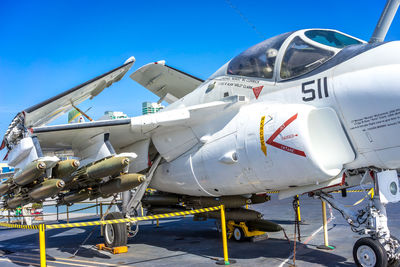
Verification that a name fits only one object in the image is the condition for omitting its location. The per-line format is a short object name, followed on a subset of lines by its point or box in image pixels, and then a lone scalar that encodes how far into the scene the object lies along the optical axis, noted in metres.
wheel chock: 8.02
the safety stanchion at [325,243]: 7.35
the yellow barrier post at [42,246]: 4.99
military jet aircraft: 5.02
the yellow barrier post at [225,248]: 6.38
